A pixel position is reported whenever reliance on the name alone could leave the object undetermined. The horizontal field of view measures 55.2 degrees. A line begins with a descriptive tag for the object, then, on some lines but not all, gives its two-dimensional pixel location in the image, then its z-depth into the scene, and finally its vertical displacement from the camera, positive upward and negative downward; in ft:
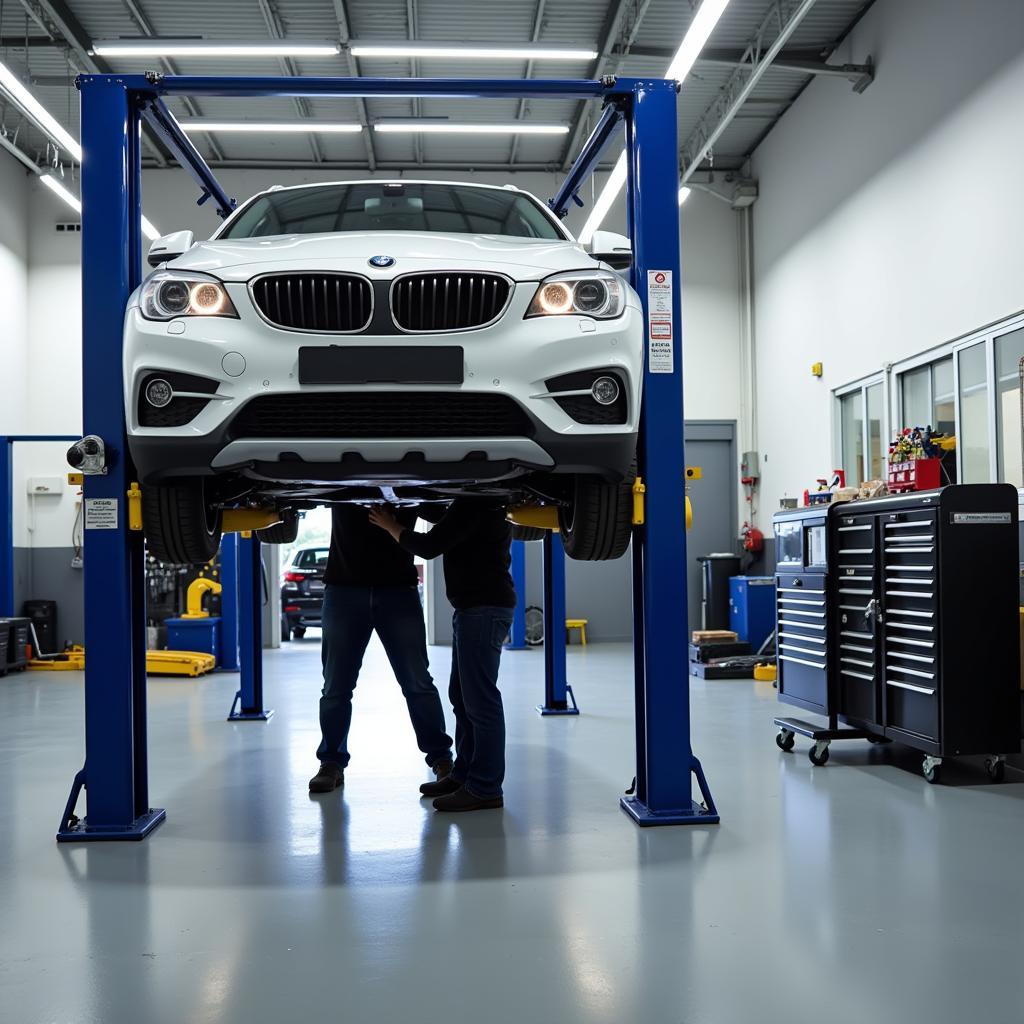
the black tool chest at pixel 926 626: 13.10 -1.04
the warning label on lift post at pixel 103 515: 10.77 +0.53
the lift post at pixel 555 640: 20.13 -1.72
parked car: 38.68 -1.14
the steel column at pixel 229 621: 29.81 -1.84
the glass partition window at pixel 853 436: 30.09 +3.69
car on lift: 8.80 +1.76
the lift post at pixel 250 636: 19.93 -1.55
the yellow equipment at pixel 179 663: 28.09 -2.92
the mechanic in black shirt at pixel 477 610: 11.62 -0.62
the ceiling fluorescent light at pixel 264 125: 28.63 +12.96
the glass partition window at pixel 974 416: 22.52 +3.20
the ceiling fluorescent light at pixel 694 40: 20.43 +11.44
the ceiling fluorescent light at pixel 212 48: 24.13 +12.80
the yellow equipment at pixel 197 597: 31.50 -1.14
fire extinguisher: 37.42 +0.49
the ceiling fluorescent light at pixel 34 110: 22.93 +11.66
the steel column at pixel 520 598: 30.30 -1.37
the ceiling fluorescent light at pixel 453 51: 24.07 +12.61
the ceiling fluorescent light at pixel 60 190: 31.22 +12.24
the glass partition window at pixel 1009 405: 21.03 +3.22
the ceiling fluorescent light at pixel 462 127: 28.50 +12.85
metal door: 39.60 +2.54
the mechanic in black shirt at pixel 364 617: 12.82 -0.75
